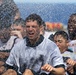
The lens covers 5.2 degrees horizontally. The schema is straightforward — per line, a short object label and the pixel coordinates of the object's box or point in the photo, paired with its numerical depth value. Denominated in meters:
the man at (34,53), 9.86
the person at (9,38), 10.98
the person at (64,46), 10.39
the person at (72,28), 11.59
